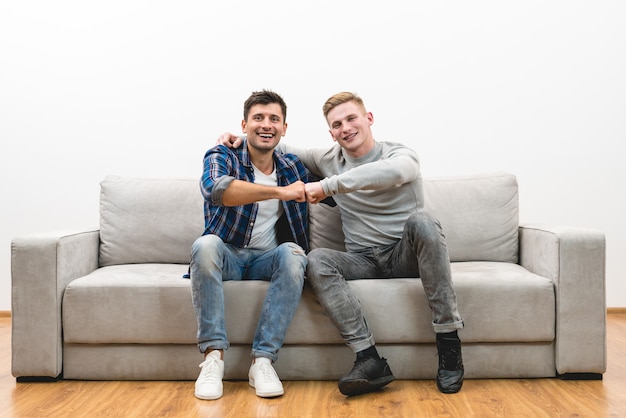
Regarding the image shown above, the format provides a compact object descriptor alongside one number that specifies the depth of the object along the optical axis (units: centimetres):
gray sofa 208
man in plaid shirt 195
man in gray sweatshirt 196
